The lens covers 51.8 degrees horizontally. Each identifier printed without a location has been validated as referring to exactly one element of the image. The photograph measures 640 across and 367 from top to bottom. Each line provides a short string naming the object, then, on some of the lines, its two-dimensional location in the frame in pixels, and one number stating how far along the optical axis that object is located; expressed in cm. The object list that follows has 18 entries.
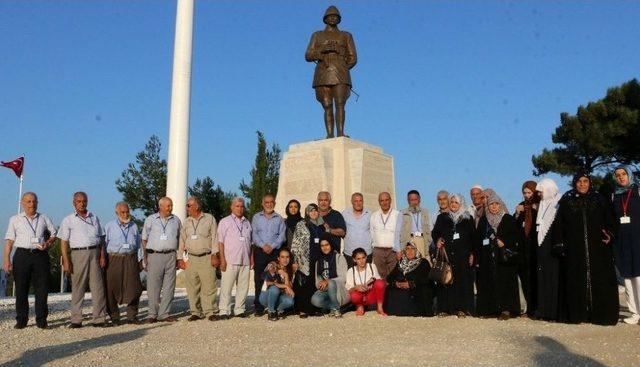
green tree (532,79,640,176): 2311
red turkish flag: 2128
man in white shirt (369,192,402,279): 910
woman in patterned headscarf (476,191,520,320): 832
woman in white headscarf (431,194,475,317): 860
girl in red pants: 880
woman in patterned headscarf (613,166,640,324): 781
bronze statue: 1277
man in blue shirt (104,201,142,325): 852
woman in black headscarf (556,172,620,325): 771
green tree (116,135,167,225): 3316
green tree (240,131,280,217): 2752
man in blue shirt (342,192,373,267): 923
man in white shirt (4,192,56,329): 797
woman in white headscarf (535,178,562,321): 803
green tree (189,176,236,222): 3070
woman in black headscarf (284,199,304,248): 947
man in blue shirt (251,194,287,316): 905
